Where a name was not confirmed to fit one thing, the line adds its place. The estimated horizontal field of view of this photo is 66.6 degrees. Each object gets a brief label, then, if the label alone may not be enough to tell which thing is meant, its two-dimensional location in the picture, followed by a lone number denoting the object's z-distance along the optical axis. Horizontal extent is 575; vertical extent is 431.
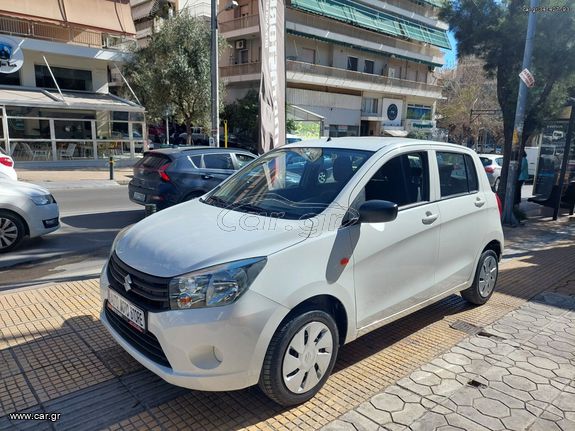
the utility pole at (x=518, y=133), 9.02
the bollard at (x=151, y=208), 5.12
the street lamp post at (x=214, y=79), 14.56
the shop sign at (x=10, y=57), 19.00
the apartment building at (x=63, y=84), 19.28
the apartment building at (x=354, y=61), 32.03
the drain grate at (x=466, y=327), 4.28
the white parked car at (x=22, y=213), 6.35
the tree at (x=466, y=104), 43.62
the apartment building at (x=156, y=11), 26.33
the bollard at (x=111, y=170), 16.88
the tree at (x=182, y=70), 21.00
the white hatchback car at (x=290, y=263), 2.60
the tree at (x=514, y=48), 9.76
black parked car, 8.55
